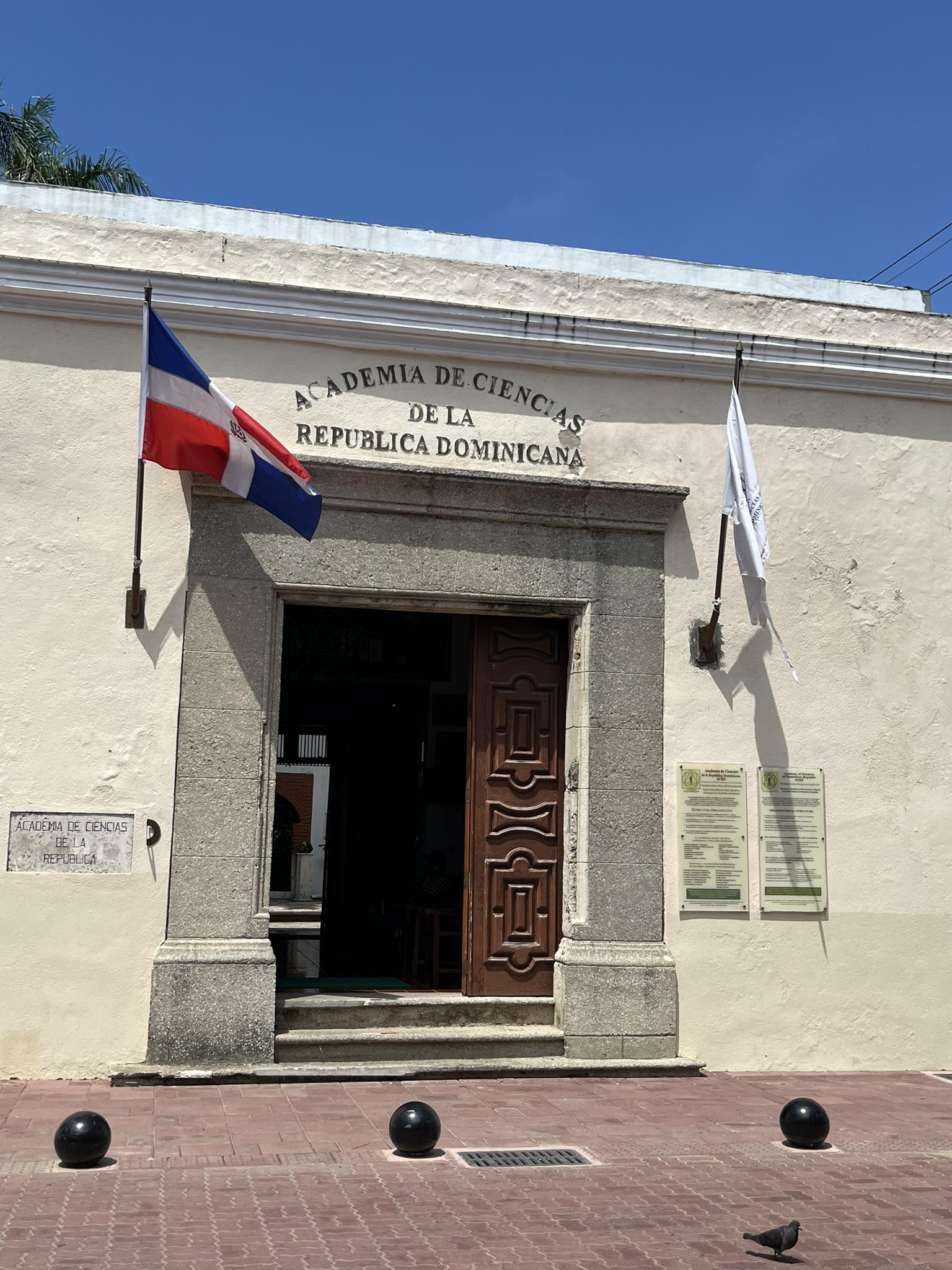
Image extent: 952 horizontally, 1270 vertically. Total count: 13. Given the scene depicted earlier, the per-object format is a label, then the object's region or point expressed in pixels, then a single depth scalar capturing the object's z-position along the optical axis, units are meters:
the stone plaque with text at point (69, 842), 8.02
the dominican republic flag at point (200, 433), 7.87
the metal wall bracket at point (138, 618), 8.27
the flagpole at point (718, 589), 9.05
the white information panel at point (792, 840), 9.11
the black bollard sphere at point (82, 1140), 5.79
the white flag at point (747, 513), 8.73
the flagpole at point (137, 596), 8.20
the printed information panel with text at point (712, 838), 8.99
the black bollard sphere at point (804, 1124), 6.63
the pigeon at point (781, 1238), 4.85
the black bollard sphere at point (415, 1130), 6.13
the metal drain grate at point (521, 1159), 6.20
